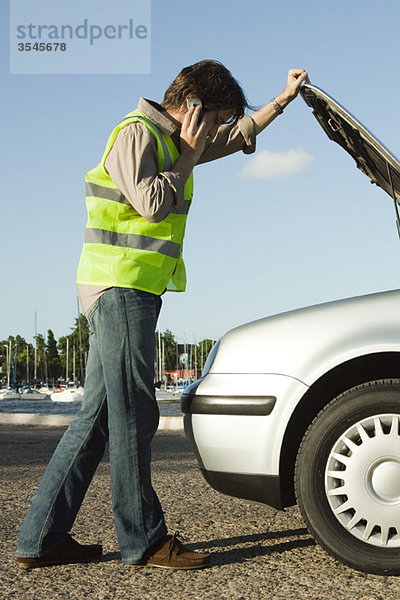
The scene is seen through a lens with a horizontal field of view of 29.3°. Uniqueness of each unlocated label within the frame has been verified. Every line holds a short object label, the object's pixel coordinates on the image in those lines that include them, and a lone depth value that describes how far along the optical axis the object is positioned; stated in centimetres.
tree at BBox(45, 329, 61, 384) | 9988
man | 309
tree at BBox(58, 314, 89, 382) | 9662
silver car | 298
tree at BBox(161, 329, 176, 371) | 10019
